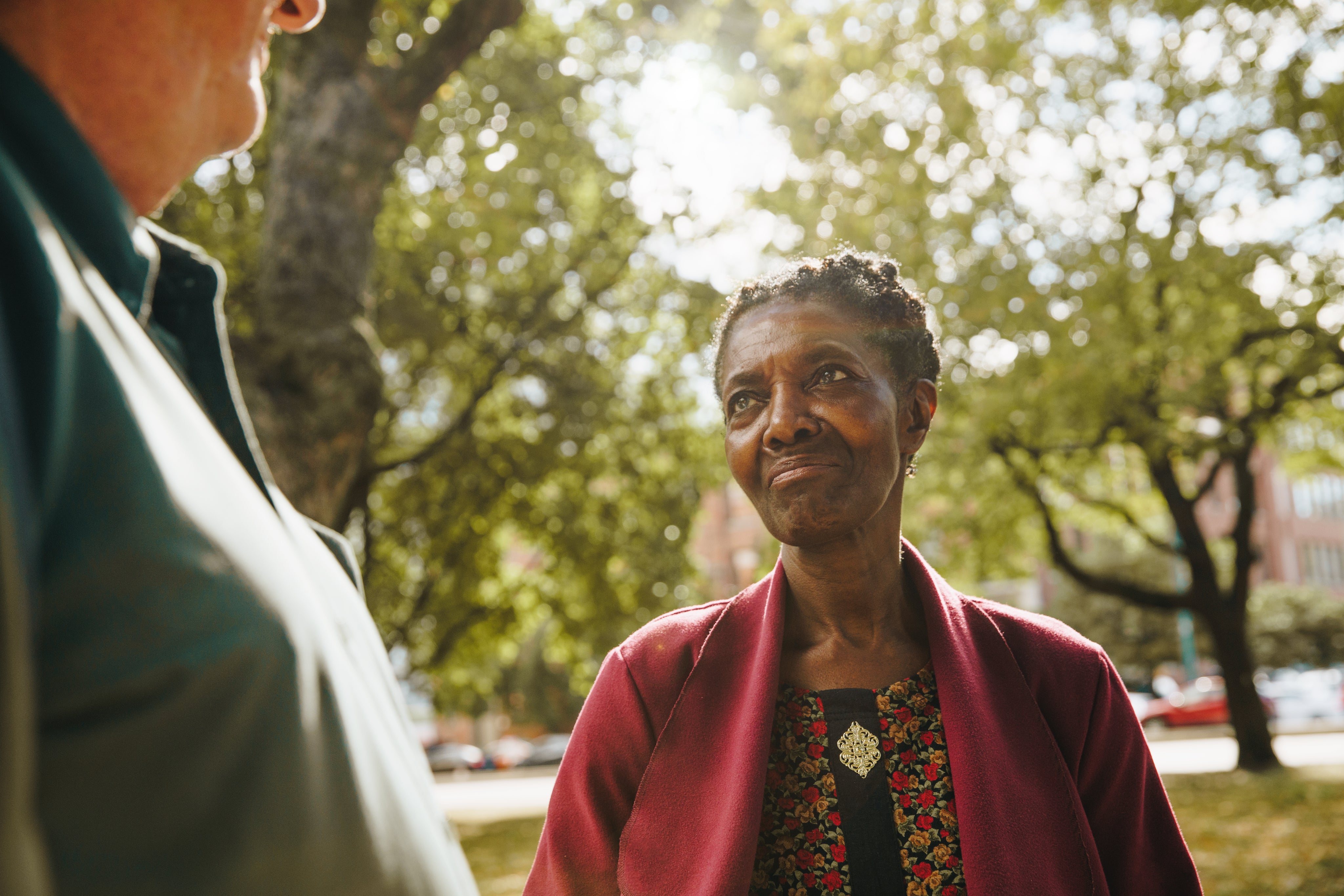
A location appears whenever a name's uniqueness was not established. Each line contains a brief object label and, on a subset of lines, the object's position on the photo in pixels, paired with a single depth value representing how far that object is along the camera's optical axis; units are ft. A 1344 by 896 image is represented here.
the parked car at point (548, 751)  129.29
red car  94.07
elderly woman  6.04
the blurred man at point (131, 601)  2.35
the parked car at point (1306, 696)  97.55
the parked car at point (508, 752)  138.10
